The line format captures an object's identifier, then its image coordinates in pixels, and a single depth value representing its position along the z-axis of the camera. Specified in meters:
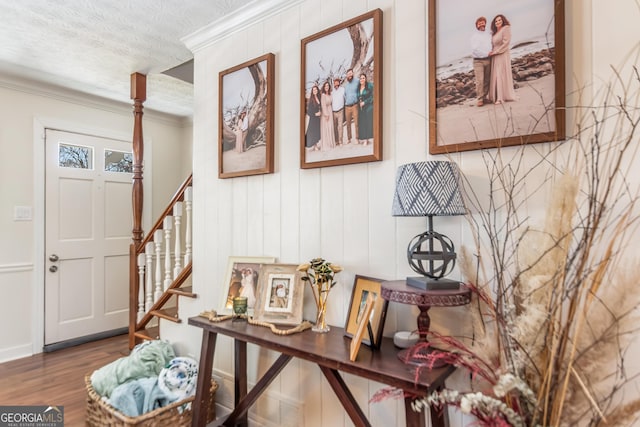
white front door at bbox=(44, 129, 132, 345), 3.34
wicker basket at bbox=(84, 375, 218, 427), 1.81
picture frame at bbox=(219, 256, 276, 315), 1.92
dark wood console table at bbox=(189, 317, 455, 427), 1.15
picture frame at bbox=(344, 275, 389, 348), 1.38
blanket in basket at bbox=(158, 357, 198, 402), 2.00
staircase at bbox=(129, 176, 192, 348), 2.65
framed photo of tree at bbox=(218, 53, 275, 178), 1.98
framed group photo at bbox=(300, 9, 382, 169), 1.58
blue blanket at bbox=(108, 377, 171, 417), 1.91
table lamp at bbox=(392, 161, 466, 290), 1.21
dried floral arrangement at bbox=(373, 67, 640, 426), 0.85
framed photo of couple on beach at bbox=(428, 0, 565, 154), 1.20
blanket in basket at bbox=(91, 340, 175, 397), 2.11
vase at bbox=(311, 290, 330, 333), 1.62
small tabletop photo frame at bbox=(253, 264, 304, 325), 1.72
